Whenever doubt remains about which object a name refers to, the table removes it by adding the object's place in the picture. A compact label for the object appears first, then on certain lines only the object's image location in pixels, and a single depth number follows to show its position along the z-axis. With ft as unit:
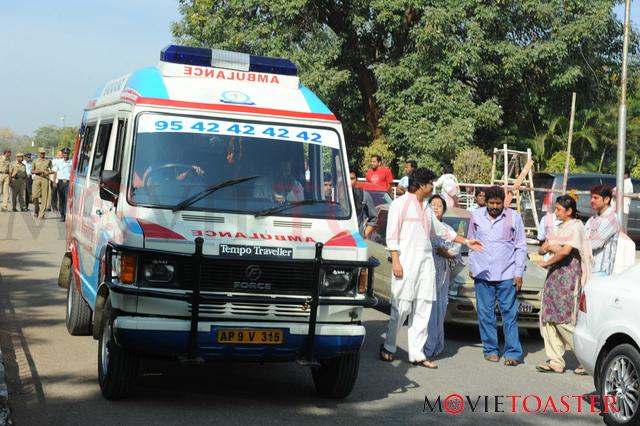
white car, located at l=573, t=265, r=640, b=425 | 23.27
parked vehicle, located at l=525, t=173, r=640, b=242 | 82.02
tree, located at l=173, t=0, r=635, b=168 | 100.73
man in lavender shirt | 33.14
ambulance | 22.89
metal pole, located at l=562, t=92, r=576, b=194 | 72.86
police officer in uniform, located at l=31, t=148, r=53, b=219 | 90.84
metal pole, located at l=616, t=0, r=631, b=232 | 63.05
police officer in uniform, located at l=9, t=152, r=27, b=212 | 97.60
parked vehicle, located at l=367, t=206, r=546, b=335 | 36.99
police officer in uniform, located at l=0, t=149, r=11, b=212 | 98.32
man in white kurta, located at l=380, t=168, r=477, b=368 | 31.50
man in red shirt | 64.28
